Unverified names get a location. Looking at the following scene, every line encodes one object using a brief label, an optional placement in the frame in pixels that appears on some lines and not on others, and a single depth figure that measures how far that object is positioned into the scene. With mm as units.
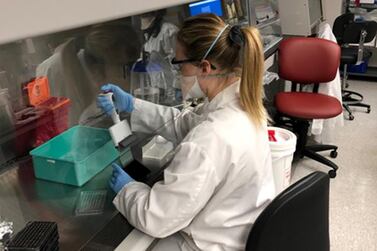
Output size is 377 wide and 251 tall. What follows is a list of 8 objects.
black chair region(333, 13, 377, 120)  4008
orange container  1466
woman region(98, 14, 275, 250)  1061
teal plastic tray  1266
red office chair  2812
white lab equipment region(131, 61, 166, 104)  2014
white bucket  1990
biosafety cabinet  819
